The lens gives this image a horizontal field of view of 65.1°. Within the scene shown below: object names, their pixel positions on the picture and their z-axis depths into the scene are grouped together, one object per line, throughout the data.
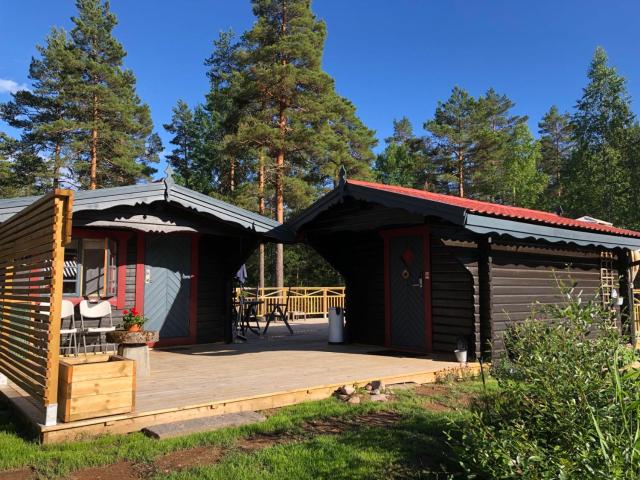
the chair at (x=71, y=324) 6.97
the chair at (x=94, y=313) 7.30
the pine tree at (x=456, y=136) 29.36
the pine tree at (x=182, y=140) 32.84
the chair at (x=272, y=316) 10.71
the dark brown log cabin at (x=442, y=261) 6.80
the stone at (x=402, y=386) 5.51
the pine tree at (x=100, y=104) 22.06
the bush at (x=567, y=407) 2.03
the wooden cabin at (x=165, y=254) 7.82
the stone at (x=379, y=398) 4.97
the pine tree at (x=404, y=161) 30.31
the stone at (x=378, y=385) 5.28
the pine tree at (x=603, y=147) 23.22
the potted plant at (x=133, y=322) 6.16
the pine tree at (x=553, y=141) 37.12
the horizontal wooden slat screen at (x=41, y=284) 3.91
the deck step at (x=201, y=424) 3.92
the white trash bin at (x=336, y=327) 9.12
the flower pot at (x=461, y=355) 6.62
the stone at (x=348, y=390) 5.17
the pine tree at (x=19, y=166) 21.79
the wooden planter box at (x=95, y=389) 3.86
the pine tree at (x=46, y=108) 21.83
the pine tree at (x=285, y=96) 20.09
